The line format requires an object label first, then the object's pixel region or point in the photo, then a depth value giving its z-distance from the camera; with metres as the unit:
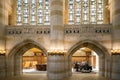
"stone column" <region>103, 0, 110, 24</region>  10.06
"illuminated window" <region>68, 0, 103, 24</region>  10.22
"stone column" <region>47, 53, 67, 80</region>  8.19
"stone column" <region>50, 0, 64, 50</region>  8.32
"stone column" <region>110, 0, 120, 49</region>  7.98
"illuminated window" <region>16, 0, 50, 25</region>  10.34
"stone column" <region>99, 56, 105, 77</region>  9.09
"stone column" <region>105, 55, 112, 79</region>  8.51
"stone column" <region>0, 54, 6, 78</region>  8.56
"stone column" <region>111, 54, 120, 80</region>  7.95
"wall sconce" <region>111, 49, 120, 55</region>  7.93
